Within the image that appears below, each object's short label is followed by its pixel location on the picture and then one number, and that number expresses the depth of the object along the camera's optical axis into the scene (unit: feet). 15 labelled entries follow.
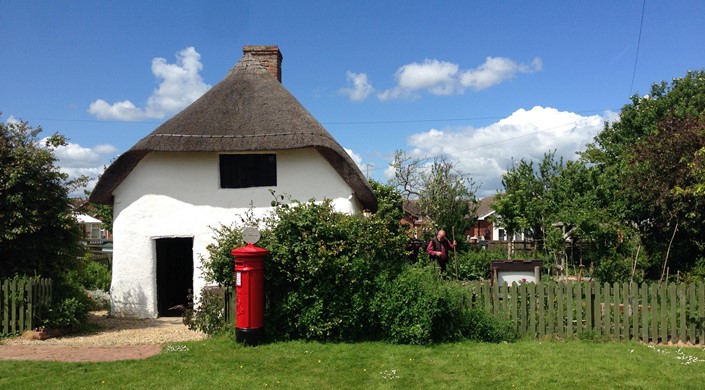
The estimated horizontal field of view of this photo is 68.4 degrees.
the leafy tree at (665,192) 39.24
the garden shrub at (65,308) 31.60
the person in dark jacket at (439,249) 39.73
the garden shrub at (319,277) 27.66
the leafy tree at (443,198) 89.66
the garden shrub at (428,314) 26.81
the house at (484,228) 177.12
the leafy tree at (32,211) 32.40
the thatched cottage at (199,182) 40.52
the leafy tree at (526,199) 81.66
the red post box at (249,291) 26.63
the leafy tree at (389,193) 83.15
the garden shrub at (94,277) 51.04
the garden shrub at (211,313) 29.84
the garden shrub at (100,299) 45.29
